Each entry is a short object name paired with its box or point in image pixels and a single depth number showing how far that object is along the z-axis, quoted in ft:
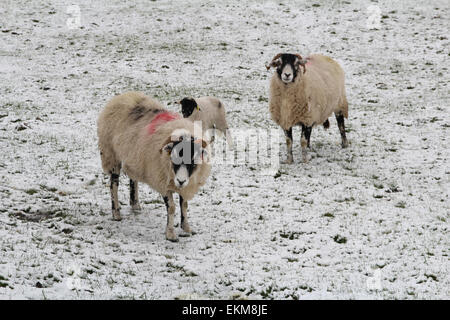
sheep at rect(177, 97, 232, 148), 43.06
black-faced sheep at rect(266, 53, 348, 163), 39.42
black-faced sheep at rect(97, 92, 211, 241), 25.67
